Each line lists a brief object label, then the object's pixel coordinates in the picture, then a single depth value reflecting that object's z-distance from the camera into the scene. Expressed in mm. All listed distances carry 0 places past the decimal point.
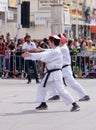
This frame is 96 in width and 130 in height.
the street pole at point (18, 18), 28897
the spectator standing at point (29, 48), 22688
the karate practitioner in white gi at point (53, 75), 13797
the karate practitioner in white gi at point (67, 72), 15474
